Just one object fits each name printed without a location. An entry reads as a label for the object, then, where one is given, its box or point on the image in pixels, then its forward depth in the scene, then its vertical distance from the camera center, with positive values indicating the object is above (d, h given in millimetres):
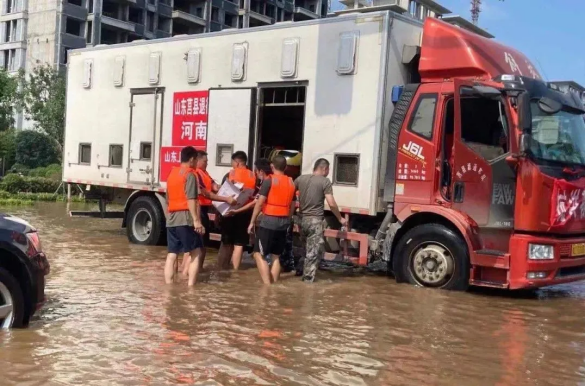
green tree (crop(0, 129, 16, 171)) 30616 +626
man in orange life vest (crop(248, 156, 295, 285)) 8531 -449
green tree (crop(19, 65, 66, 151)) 36781 +3408
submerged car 5789 -984
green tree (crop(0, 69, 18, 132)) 25481 +2822
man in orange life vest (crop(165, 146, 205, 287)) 7957 -505
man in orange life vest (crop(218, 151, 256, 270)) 9320 -713
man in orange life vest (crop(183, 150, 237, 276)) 8891 -268
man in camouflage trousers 8594 -369
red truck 7801 +634
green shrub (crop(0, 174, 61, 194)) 25250 -892
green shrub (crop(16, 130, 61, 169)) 42812 +701
